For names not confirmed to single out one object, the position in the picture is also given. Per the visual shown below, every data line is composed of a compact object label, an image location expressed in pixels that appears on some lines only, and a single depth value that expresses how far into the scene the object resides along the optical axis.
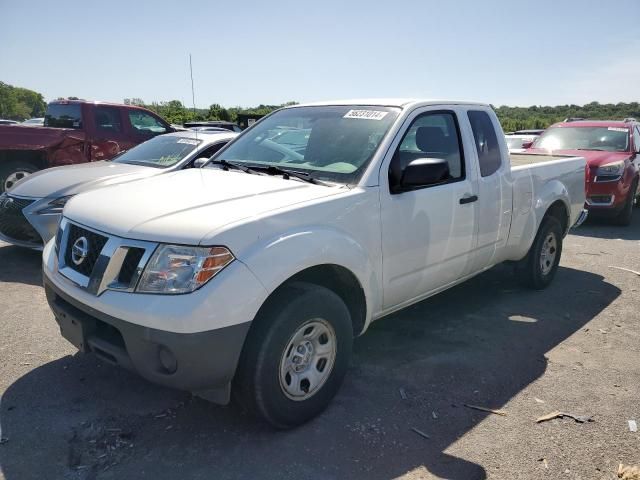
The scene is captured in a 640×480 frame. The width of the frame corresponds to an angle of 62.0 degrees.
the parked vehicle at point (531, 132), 19.77
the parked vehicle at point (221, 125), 15.46
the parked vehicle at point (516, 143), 9.98
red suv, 9.05
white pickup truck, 2.54
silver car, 5.64
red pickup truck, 8.30
